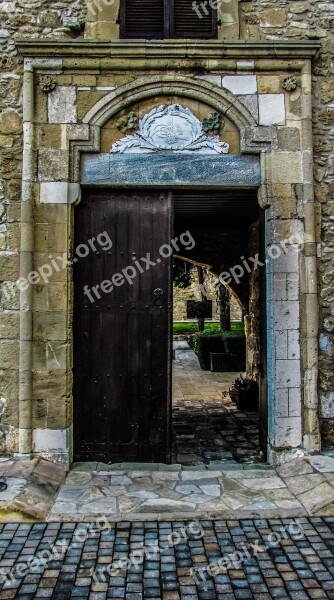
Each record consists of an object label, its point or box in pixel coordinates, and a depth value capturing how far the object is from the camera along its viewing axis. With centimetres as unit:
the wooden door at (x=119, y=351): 433
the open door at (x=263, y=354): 446
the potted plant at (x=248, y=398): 672
